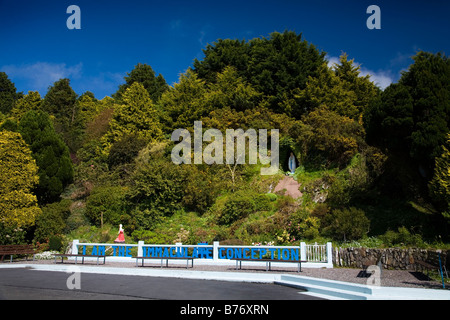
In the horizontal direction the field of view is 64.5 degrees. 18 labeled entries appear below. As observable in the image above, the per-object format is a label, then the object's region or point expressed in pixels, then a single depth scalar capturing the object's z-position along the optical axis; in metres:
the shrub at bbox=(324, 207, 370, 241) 15.20
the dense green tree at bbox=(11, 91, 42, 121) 40.59
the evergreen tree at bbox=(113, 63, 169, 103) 43.75
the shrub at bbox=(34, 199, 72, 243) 20.98
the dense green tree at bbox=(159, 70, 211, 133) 30.83
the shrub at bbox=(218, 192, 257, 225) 20.06
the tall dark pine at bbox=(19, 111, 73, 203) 23.47
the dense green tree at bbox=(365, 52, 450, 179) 13.84
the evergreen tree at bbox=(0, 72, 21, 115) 49.47
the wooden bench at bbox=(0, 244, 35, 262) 16.51
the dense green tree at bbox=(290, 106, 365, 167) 22.27
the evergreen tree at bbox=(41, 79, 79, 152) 42.87
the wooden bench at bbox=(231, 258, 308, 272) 11.50
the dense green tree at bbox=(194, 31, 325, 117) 30.39
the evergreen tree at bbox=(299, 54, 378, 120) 27.88
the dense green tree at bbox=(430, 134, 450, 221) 12.13
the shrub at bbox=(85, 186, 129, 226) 22.96
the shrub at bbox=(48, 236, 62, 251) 20.28
